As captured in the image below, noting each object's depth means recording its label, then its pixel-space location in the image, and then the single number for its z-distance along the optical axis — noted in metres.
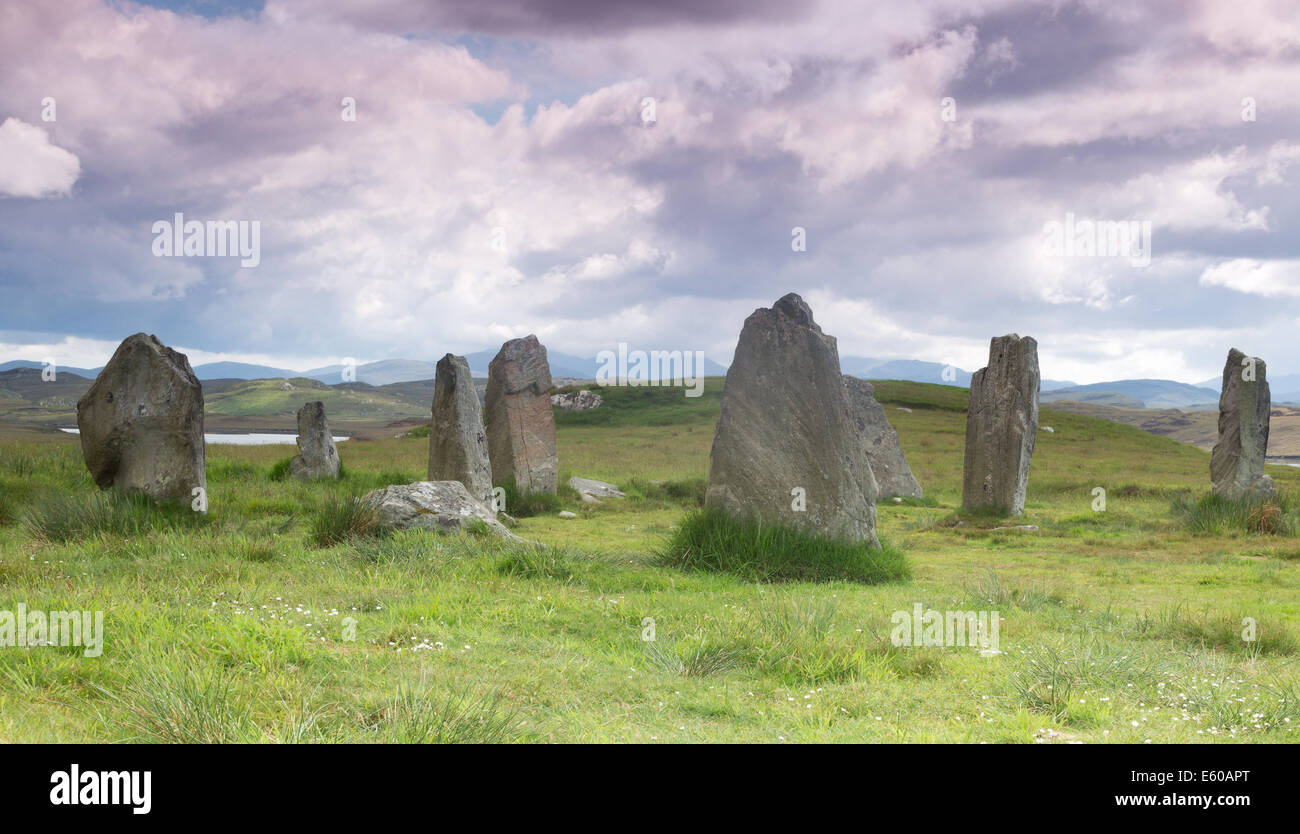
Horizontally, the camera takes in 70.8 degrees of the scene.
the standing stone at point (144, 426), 13.85
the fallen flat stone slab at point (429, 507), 12.60
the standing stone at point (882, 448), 25.27
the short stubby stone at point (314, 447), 22.23
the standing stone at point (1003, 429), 20.41
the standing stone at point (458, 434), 18.53
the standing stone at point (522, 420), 21.17
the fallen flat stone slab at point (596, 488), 22.55
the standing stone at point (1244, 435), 19.22
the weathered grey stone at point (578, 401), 73.78
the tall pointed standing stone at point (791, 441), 11.77
